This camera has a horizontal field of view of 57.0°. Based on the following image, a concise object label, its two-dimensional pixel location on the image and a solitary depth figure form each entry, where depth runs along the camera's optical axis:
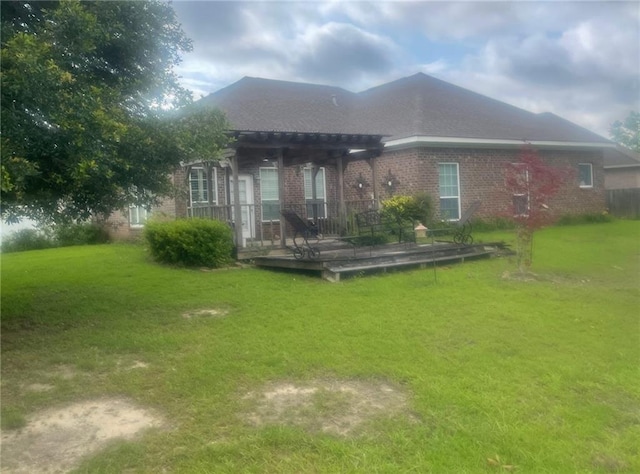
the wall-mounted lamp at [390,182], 18.77
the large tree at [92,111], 5.44
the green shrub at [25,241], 19.28
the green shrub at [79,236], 18.97
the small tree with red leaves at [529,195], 10.29
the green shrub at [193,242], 11.91
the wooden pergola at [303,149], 12.95
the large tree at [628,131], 67.56
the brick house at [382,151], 14.86
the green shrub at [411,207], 16.78
